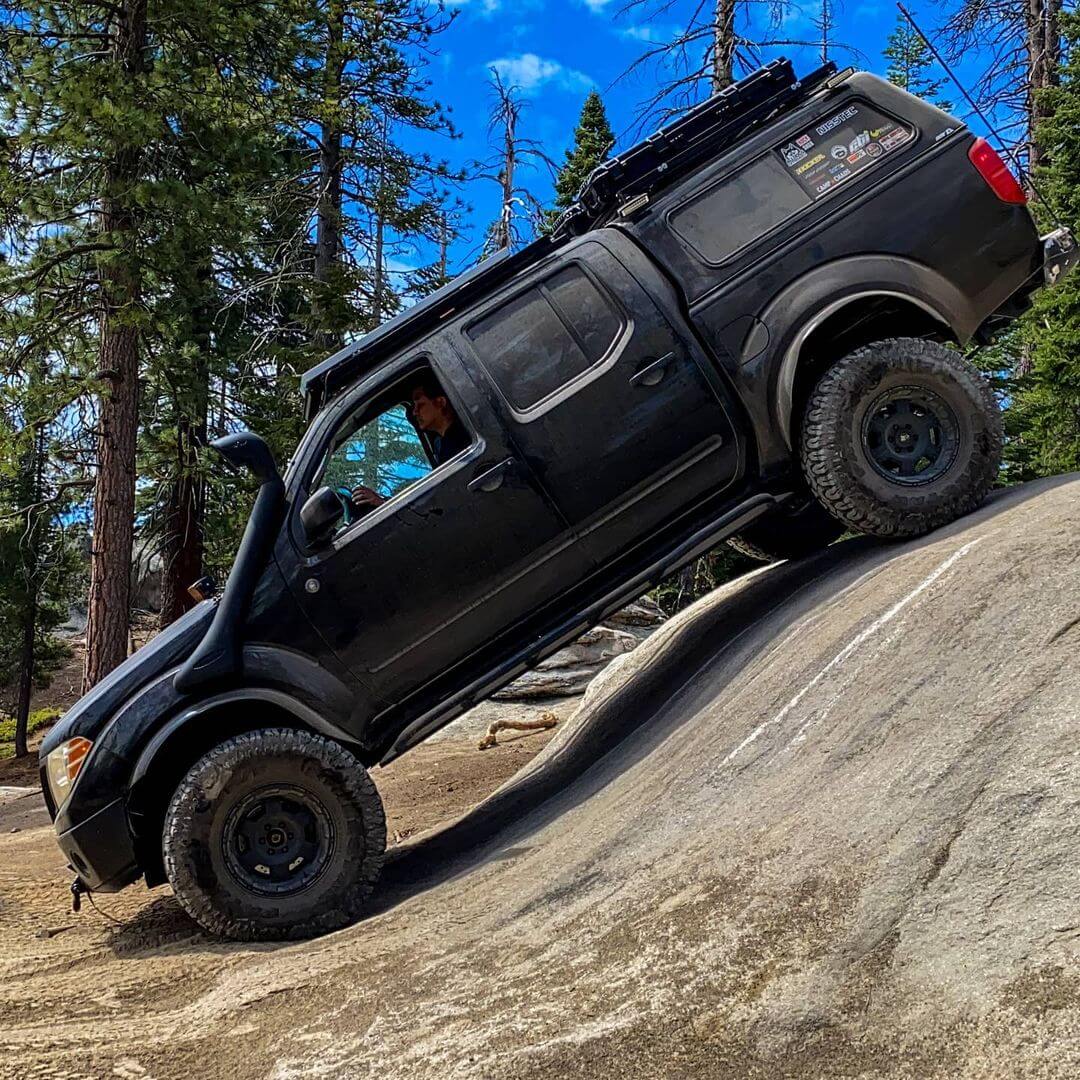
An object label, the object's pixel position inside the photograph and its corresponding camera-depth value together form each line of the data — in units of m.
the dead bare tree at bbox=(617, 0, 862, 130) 13.82
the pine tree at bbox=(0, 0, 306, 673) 11.62
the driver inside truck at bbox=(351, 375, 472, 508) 5.45
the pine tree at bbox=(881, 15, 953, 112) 36.59
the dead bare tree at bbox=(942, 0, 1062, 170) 21.25
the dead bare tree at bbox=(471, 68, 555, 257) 19.27
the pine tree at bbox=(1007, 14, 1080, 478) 17.12
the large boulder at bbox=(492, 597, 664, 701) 13.17
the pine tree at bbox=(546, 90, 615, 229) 25.39
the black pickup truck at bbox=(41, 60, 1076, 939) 4.97
